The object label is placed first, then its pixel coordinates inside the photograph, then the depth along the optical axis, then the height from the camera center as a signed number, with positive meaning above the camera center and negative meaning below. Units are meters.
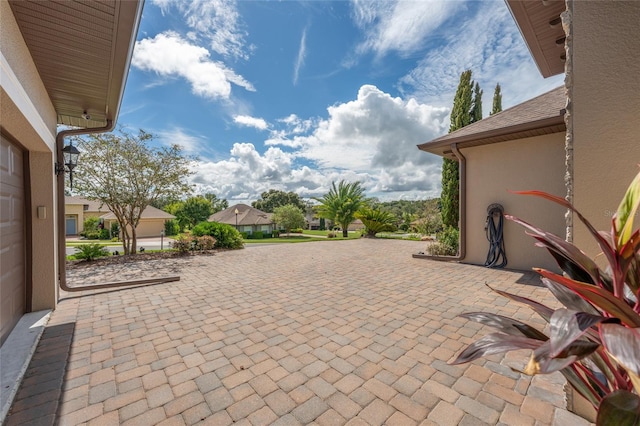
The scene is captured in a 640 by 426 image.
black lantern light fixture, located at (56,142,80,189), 4.78 +1.09
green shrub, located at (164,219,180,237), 31.61 -1.83
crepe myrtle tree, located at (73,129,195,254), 8.97 +1.50
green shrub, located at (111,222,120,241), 25.20 -1.71
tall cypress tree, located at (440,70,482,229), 10.39 +1.86
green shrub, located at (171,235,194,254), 10.21 -1.25
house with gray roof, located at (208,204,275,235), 36.22 -0.98
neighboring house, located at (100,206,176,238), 28.39 -0.98
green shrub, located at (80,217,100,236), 26.60 -1.23
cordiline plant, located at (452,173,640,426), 0.89 -0.45
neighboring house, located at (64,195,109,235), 28.86 -0.07
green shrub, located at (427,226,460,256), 8.34 -1.19
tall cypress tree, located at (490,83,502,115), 13.85 +5.81
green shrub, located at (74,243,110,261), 8.48 -1.24
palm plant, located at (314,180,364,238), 21.66 +0.71
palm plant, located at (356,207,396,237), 17.47 -0.72
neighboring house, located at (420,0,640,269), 1.70 +0.68
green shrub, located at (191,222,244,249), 11.43 -0.93
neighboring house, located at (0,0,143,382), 2.53 +1.50
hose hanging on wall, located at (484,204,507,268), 6.82 -0.75
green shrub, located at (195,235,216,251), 10.66 -1.24
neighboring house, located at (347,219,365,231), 49.38 -2.98
